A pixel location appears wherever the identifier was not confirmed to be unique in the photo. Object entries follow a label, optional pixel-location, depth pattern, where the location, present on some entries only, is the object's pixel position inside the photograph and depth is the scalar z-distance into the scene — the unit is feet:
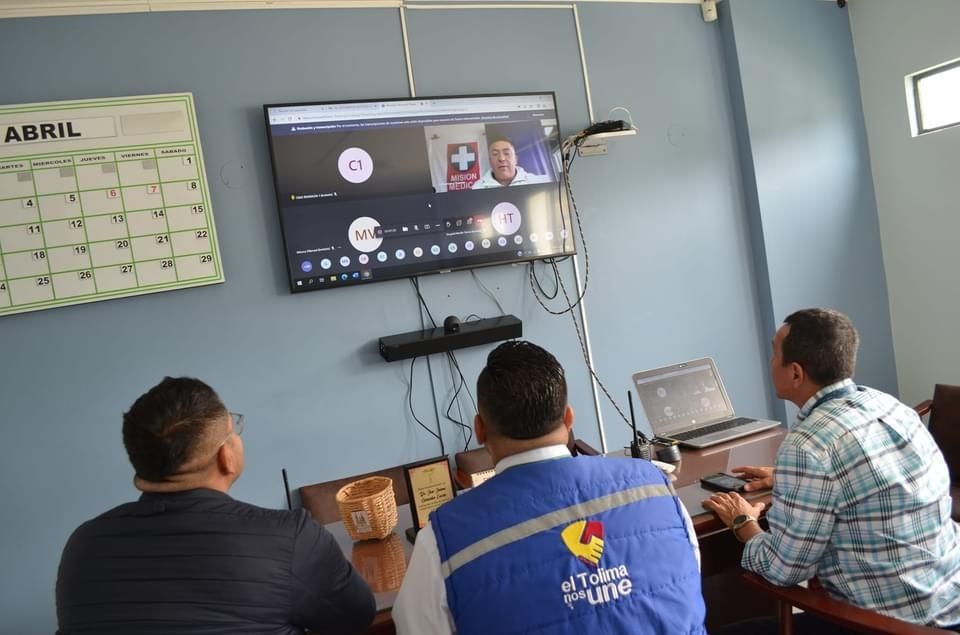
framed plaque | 6.06
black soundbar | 9.75
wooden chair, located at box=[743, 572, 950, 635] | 4.43
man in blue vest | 3.54
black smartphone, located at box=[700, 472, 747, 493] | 6.32
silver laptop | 8.20
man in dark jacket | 3.76
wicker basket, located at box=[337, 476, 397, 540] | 5.94
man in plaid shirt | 4.78
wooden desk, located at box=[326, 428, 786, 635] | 5.44
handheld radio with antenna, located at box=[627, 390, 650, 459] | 7.17
